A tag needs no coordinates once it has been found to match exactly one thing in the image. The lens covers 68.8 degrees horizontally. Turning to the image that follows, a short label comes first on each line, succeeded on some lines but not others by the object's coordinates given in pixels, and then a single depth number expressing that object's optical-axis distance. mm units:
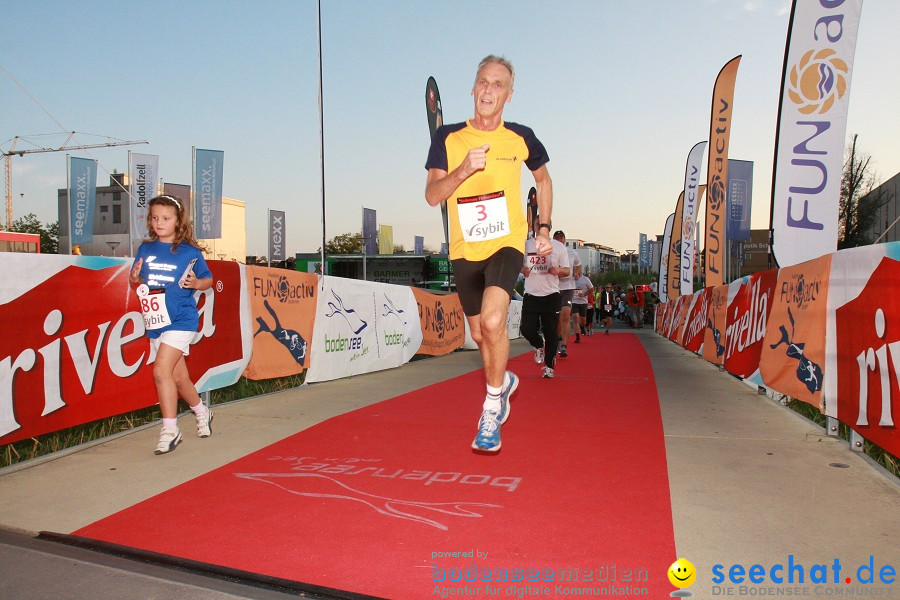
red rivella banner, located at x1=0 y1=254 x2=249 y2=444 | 3803
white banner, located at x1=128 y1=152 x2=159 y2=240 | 32312
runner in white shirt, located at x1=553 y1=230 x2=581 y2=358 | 10570
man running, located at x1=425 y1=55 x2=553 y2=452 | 3809
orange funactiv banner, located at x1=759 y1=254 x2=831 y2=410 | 4785
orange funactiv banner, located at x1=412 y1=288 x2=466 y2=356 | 11992
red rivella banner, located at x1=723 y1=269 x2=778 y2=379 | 6613
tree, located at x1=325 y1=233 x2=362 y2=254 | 93562
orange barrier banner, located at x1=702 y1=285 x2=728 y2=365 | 9195
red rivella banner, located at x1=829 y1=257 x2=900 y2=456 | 3377
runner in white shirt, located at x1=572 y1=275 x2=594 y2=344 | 15156
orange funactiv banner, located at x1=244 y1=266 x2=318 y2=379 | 6676
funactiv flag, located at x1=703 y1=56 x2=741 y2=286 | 12617
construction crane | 71631
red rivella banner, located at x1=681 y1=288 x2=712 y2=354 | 11596
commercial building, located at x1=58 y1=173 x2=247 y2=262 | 56156
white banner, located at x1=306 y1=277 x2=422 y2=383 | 7945
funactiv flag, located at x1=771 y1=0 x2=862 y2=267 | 7043
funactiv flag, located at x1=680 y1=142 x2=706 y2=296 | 18422
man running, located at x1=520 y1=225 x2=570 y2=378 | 8180
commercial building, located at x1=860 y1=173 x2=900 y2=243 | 38472
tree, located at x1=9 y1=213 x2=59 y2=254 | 68250
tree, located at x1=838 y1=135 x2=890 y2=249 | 37594
